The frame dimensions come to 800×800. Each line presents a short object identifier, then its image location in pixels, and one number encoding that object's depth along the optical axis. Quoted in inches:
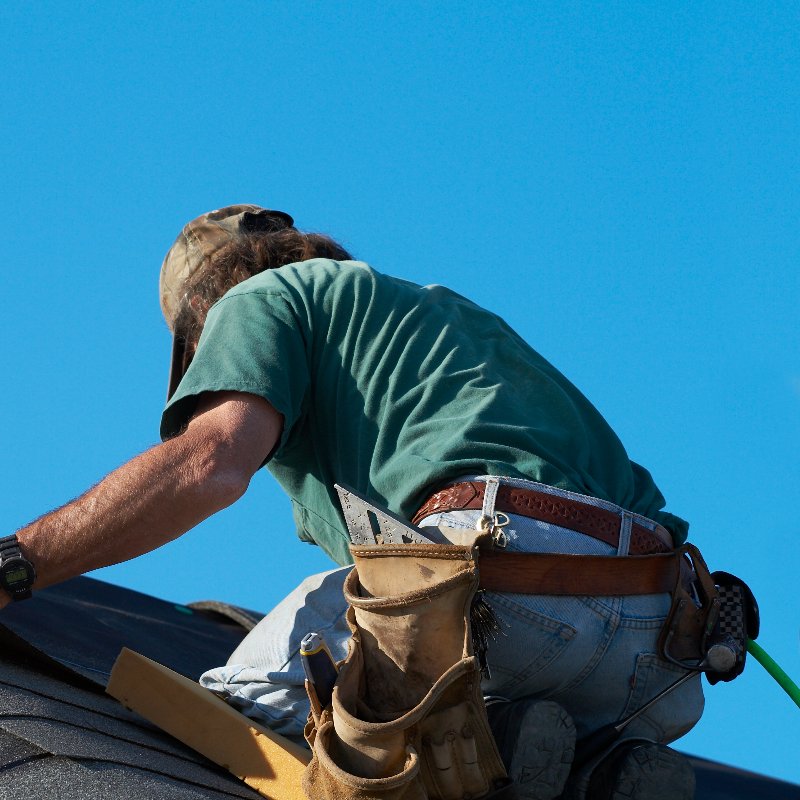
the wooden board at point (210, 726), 224.2
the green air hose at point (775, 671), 277.3
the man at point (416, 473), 231.9
